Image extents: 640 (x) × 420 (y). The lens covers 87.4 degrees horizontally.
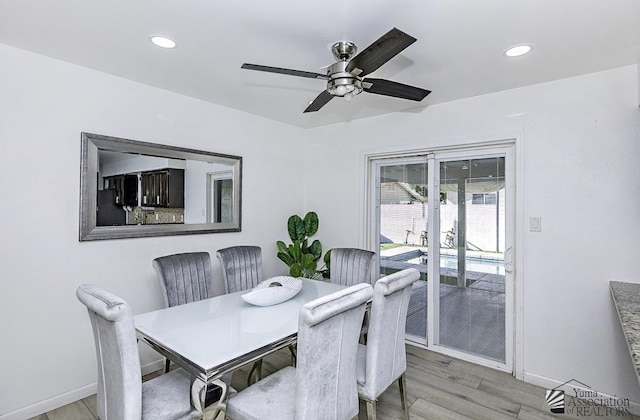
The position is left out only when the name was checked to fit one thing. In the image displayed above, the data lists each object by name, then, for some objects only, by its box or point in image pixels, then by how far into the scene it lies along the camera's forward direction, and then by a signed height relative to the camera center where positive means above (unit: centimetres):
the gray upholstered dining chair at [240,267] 282 -49
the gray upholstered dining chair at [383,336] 180 -70
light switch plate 271 -10
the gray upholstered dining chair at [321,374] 140 -73
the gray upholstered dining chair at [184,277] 237 -50
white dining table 148 -65
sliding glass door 302 -31
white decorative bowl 220 -55
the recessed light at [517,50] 212 +105
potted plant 363 -44
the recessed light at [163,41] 204 +105
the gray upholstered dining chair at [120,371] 137 -69
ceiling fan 155 +77
